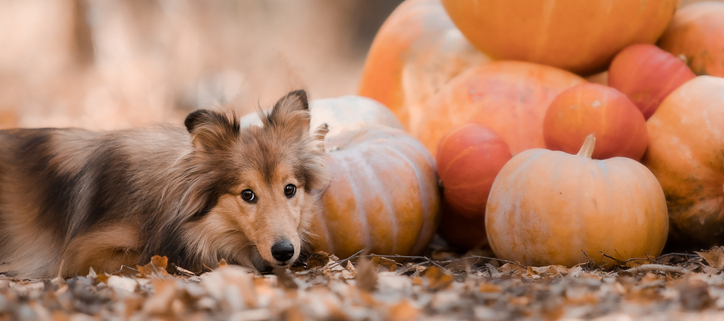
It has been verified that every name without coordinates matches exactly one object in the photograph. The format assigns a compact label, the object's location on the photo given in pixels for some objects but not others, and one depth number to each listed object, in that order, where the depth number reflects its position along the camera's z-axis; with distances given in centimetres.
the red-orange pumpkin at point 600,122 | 351
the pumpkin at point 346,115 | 434
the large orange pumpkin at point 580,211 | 311
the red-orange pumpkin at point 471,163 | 372
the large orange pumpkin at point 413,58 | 506
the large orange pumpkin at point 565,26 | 423
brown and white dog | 309
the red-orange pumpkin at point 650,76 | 396
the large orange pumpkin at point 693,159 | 350
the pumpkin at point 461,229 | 408
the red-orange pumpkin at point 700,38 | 422
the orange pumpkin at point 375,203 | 356
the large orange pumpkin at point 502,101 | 416
